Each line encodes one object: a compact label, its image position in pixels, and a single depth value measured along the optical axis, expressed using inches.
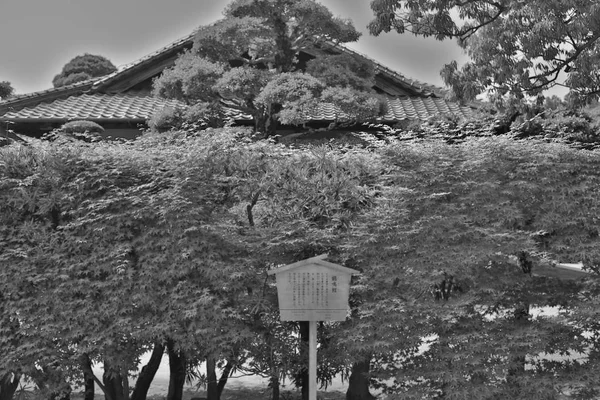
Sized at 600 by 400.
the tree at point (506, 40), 386.3
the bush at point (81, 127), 476.8
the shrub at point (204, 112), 447.8
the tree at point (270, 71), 423.2
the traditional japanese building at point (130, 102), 546.9
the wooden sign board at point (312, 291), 205.9
